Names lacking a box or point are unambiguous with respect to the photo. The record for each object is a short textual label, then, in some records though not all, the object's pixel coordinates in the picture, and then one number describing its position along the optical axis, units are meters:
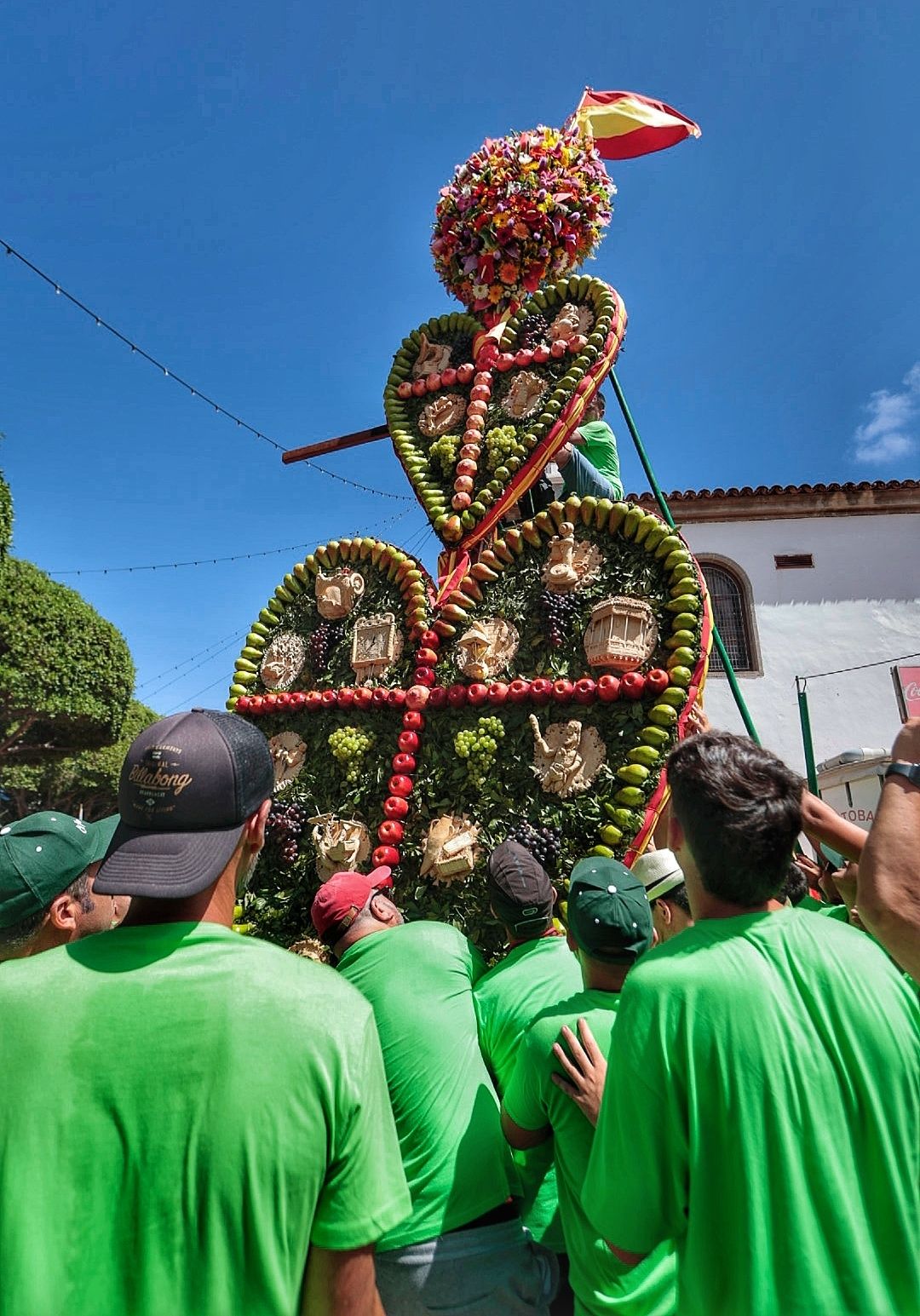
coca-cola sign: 11.34
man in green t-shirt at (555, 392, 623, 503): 4.55
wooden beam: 5.09
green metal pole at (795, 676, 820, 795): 7.63
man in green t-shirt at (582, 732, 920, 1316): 1.10
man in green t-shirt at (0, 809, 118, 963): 1.92
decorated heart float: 3.57
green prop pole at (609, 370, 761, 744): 4.08
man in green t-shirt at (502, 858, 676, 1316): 1.56
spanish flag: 6.32
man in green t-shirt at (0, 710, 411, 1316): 0.97
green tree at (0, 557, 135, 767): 14.90
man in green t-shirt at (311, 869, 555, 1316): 1.68
